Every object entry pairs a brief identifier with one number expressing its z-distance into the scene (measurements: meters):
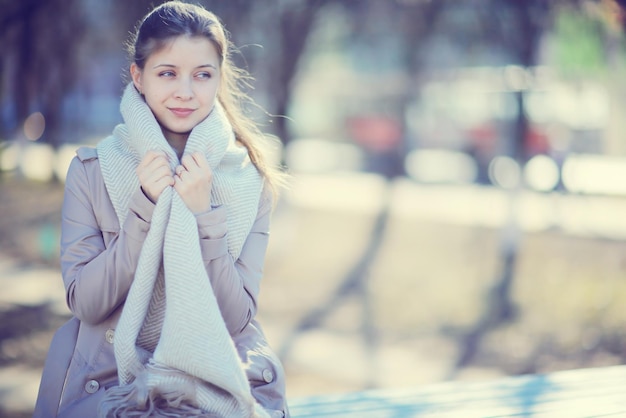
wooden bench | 3.15
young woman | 2.07
